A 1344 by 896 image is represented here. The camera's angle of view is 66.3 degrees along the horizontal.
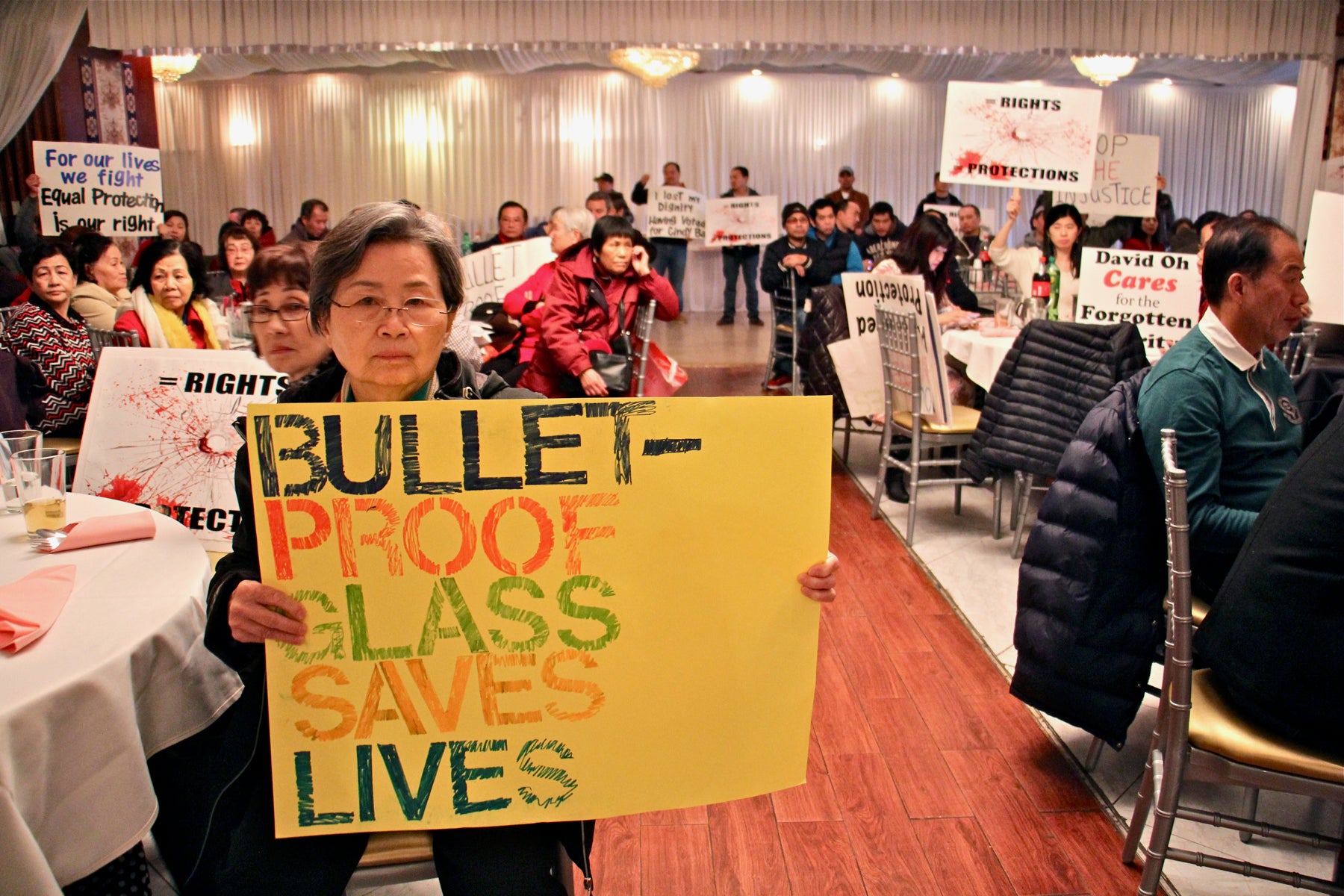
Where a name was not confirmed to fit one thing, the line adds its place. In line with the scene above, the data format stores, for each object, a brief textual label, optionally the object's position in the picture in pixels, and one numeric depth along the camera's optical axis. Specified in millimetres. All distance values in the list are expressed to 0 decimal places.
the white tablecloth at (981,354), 4715
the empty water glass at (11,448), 1799
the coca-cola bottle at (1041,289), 4828
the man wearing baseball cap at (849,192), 11977
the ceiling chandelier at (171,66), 9938
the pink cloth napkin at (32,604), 1363
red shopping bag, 4844
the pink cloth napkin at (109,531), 1739
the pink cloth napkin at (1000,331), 4915
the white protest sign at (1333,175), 8711
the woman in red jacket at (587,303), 4586
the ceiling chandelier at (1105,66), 9039
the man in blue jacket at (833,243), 8016
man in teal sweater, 2162
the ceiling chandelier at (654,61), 9539
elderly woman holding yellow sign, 1337
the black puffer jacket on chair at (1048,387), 3775
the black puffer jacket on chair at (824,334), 5238
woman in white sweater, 4965
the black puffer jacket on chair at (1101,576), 2207
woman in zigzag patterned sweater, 3668
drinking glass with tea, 1760
